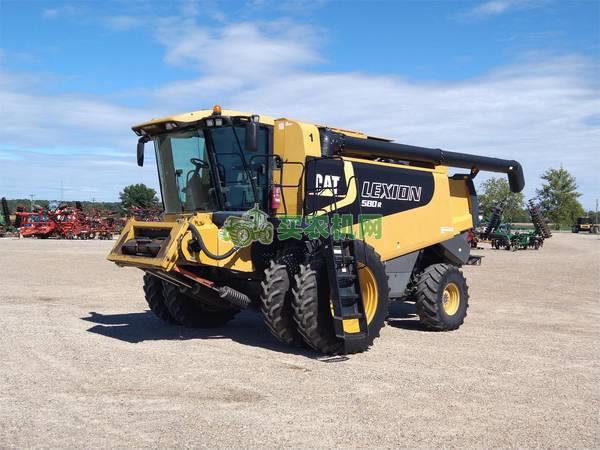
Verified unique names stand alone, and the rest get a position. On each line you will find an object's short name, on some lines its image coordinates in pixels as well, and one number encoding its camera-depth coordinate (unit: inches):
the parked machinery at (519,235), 1477.6
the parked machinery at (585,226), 3201.3
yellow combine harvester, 316.8
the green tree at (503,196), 2962.8
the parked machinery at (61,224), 1689.2
